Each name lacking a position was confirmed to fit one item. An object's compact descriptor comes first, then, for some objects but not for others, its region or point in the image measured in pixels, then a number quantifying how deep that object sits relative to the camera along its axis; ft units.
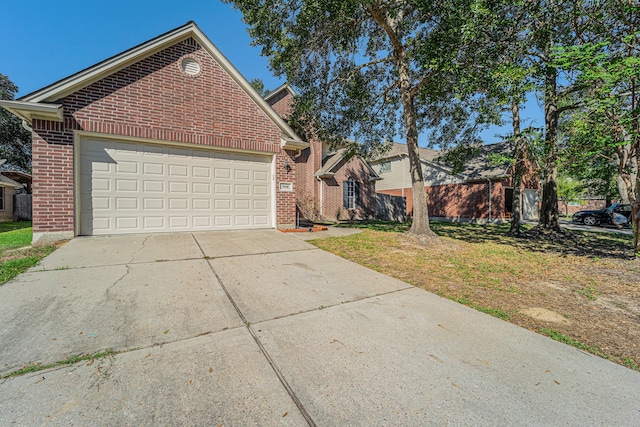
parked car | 53.78
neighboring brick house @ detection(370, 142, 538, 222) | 57.06
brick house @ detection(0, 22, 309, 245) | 20.58
